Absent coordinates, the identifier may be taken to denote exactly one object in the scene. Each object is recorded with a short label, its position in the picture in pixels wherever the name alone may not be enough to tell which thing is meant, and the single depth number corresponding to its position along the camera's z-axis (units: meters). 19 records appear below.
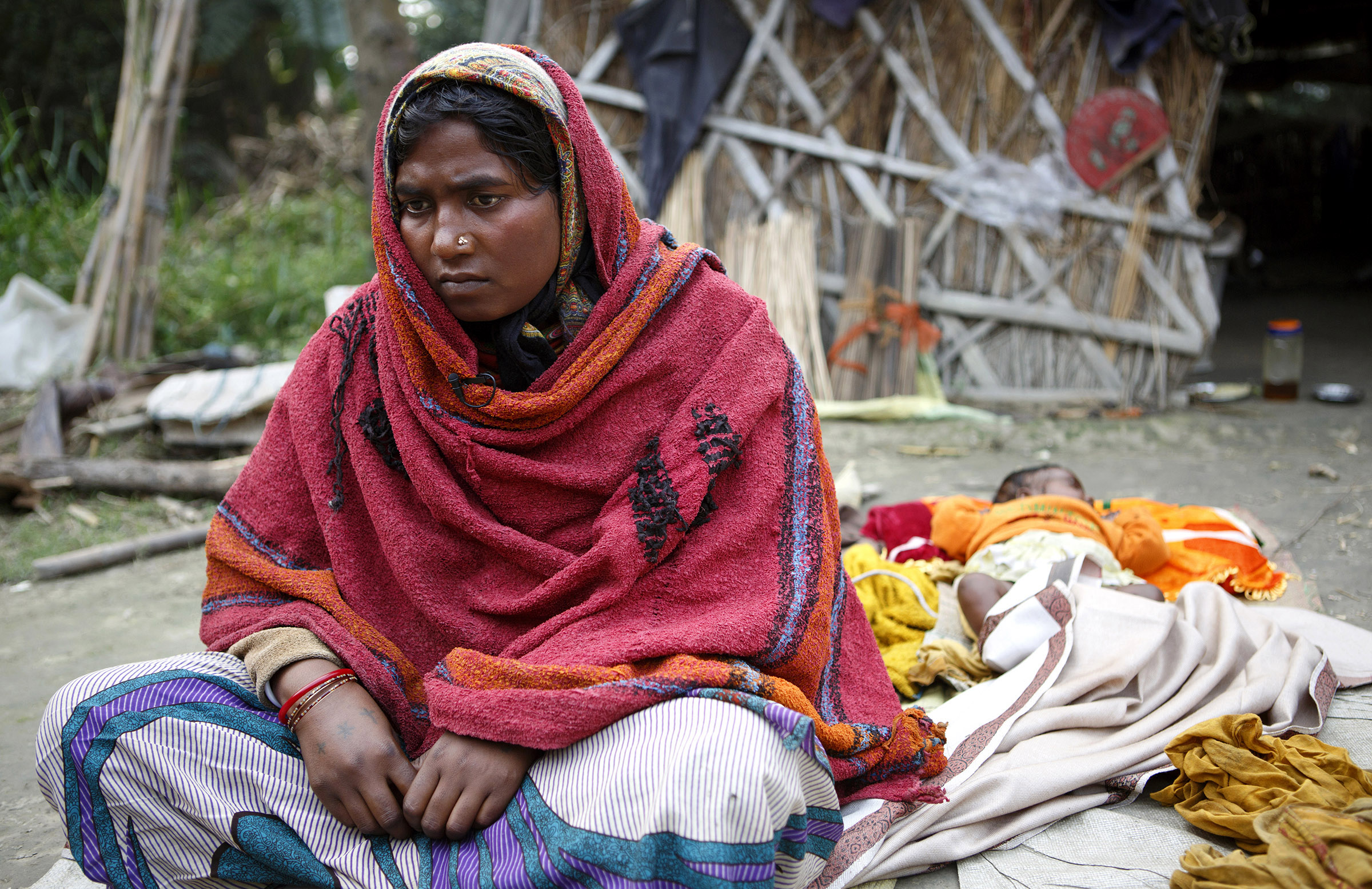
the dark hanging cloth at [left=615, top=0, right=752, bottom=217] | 5.55
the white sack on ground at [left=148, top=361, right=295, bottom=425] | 4.63
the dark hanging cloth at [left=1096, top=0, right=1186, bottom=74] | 4.89
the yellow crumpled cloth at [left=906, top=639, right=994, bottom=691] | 2.27
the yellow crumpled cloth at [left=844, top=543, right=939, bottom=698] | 2.46
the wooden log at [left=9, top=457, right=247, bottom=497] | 4.33
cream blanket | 1.64
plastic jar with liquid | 5.47
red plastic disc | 5.18
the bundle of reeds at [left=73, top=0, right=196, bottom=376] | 5.34
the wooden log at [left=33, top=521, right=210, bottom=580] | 3.63
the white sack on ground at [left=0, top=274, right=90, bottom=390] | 5.46
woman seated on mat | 1.32
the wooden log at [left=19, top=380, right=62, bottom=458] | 4.62
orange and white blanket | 2.69
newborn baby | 2.51
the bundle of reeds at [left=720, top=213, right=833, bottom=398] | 5.73
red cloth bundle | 3.04
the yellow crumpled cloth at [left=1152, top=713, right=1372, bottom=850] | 1.60
